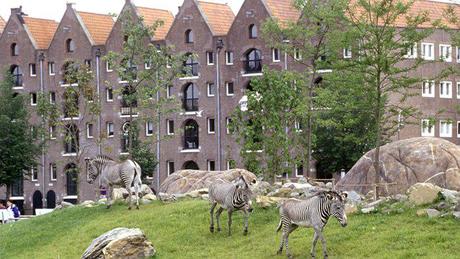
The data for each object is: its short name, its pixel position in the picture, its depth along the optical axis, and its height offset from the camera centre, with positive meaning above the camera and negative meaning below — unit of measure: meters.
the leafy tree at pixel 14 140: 86.44 -1.86
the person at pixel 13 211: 62.13 -5.22
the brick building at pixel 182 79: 90.38 +3.02
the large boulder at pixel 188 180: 54.44 -3.18
